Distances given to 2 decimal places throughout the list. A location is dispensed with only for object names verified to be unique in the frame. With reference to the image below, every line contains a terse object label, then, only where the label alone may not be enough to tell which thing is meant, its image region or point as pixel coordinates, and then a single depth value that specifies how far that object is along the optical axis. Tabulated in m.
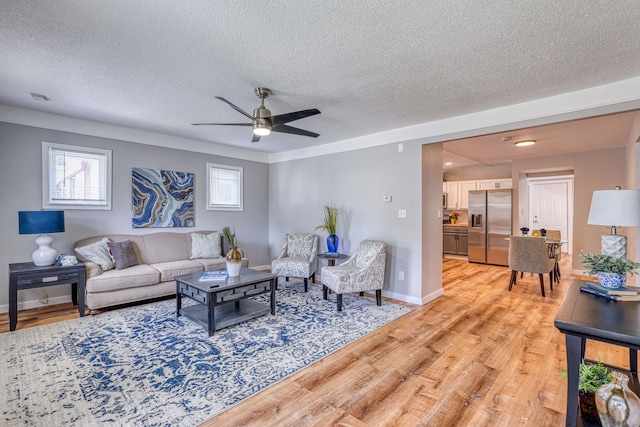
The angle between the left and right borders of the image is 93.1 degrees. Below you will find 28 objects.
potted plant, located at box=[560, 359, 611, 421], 1.46
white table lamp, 1.86
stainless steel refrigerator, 6.85
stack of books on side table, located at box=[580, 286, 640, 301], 1.77
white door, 8.09
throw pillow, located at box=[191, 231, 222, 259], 4.90
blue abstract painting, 4.71
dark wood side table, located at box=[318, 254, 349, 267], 4.53
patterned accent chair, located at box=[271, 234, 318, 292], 4.72
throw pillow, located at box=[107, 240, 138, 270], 4.02
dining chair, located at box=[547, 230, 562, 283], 5.07
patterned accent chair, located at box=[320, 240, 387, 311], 3.84
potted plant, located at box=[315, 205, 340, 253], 4.88
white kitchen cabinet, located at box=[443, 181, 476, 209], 8.24
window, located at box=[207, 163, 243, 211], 5.60
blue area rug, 1.94
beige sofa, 3.64
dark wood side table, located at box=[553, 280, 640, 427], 1.35
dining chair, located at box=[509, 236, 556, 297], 4.58
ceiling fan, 2.88
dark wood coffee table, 3.09
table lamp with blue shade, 3.30
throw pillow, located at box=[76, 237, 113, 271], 3.88
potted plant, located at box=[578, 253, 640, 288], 1.86
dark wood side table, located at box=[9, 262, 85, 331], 3.17
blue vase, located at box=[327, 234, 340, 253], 4.87
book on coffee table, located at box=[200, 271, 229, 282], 3.41
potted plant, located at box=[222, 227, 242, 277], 3.58
